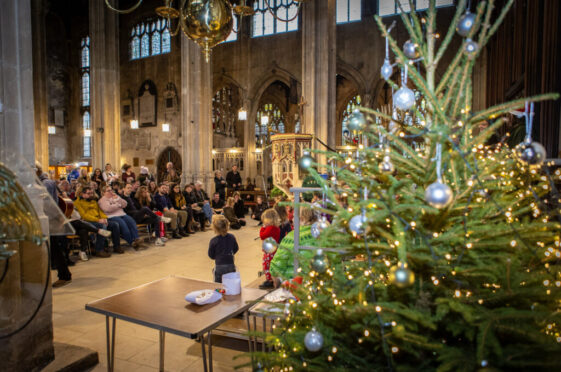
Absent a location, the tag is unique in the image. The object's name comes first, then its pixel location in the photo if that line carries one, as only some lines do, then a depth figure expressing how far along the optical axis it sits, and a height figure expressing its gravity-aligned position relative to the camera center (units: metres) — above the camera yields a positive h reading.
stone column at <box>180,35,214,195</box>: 12.30 +1.73
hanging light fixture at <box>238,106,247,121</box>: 15.23 +2.35
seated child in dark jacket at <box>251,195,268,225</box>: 10.29 -1.16
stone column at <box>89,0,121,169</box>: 13.04 +3.22
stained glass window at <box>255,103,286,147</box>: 19.20 +2.79
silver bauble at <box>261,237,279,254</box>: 1.54 -0.33
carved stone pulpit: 7.86 +0.31
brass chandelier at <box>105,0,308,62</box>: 3.27 +1.40
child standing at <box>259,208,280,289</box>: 3.80 -0.62
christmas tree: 1.10 -0.31
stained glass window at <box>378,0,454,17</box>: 13.50 +6.31
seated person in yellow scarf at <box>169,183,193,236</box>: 8.51 -0.82
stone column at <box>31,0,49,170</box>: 14.64 +3.95
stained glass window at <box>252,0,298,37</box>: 15.48 +6.71
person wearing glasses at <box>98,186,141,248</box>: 6.64 -0.83
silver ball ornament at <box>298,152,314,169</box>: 1.40 +0.03
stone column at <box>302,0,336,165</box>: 10.84 +3.08
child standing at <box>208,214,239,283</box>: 3.88 -0.87
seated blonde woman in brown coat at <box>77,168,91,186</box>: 8.72 -0.18
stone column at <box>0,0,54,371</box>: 2.38 +0.20
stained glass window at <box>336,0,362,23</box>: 14.54 +6.49
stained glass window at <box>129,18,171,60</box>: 17.50 +6.54
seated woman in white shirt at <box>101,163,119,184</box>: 9.58 -0.10
